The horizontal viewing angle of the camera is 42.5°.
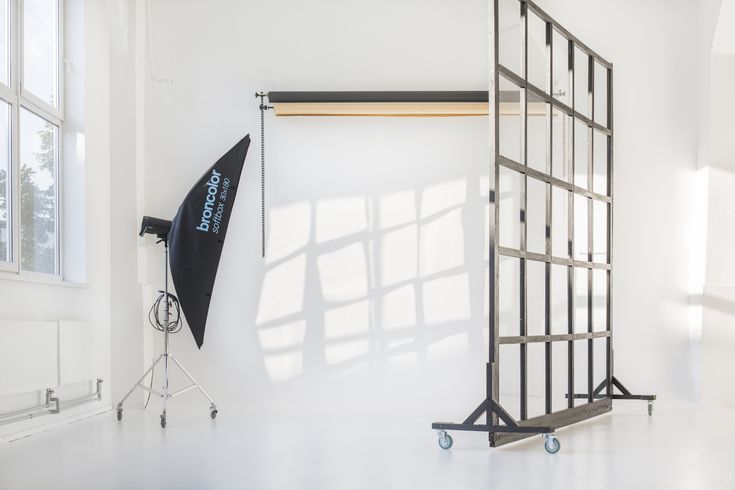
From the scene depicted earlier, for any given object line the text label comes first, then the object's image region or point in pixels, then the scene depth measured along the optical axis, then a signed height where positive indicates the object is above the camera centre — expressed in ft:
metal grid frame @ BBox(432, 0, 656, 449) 13.32 -0.43
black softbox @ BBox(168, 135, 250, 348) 18.44 -0.06
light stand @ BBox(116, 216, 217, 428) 17.40 -0.47
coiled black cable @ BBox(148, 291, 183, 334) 18.52 -1.77
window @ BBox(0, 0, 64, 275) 15.88 +1.82
